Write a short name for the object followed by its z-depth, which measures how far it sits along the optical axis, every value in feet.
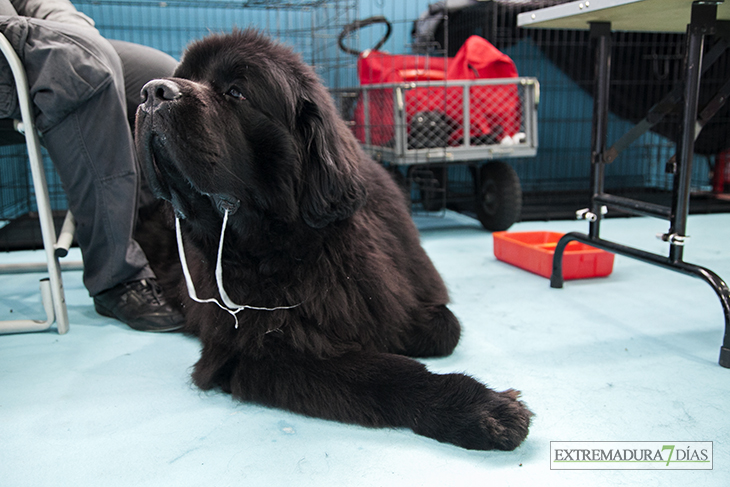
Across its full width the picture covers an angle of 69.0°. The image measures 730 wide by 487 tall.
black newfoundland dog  3.55
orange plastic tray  7.43
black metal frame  4.85
